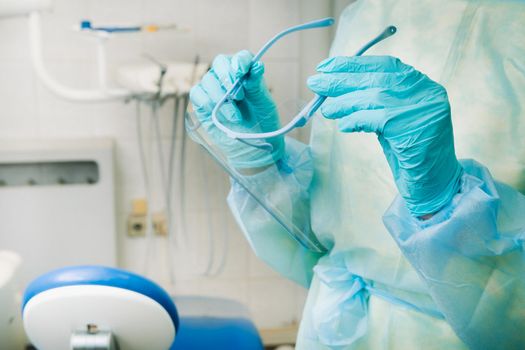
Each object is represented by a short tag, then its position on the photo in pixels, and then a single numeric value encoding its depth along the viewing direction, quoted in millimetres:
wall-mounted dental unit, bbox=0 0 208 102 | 1908
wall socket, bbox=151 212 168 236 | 2291
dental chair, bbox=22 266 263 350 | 1170
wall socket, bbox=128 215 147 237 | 2277
